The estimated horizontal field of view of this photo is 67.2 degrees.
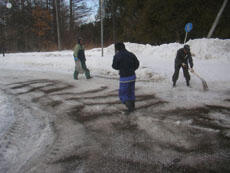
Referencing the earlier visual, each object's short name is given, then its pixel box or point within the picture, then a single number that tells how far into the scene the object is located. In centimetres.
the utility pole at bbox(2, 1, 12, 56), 2685
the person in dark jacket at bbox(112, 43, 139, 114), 424
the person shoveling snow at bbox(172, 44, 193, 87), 693
